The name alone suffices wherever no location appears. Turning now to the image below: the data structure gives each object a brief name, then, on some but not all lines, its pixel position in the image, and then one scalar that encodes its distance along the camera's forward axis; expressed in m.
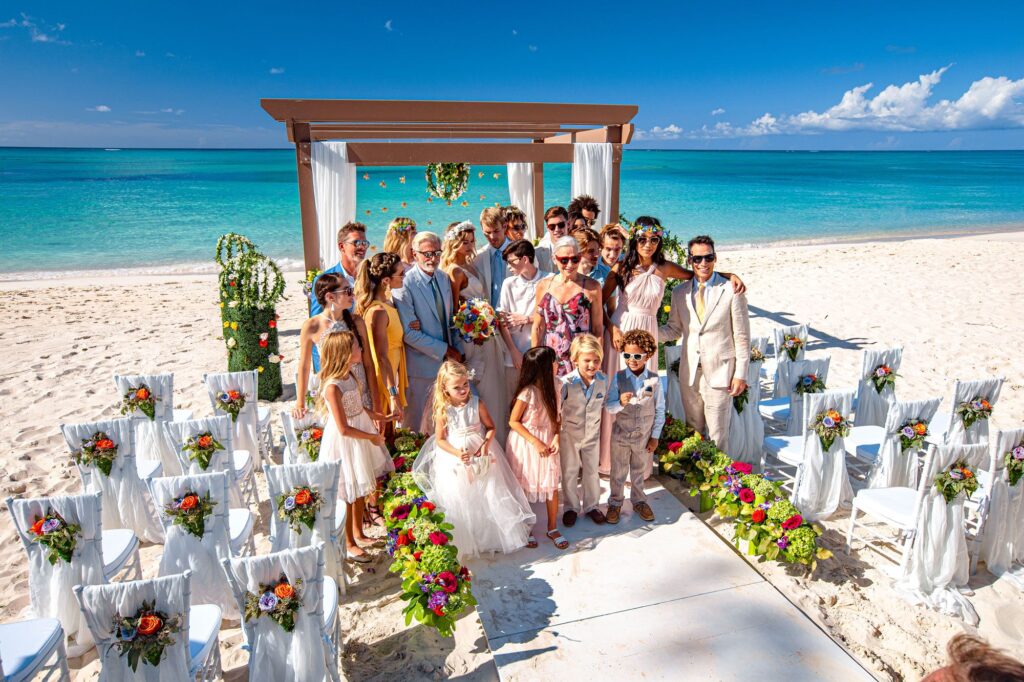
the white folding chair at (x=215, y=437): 4.82
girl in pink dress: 4.64
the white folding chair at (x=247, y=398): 5.89
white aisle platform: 3.62
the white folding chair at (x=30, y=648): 3.14
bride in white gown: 5.64
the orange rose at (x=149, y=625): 2.91
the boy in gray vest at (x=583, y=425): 4.67
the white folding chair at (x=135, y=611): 2.89
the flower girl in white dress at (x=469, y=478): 4.55
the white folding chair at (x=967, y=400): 5.19
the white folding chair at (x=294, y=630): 3.08
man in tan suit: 5.39
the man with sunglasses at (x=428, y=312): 5.40
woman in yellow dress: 5.09
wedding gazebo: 7.37
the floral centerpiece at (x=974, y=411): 5.20
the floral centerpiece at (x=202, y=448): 4.78
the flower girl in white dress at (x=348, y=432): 4.45
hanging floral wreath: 9.12
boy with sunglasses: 4.79
